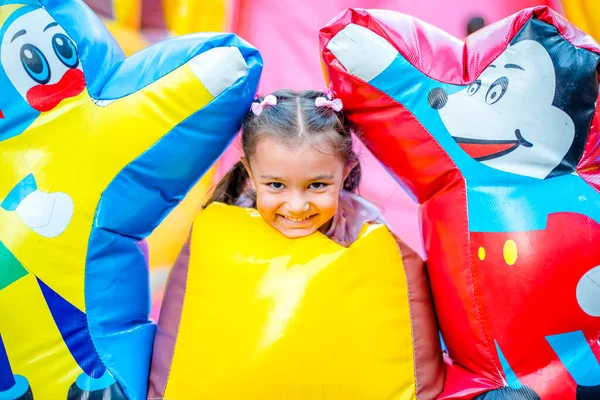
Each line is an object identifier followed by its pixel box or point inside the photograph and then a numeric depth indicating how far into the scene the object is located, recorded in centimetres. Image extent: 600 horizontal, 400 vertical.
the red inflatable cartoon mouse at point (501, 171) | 159
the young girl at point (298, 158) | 165
